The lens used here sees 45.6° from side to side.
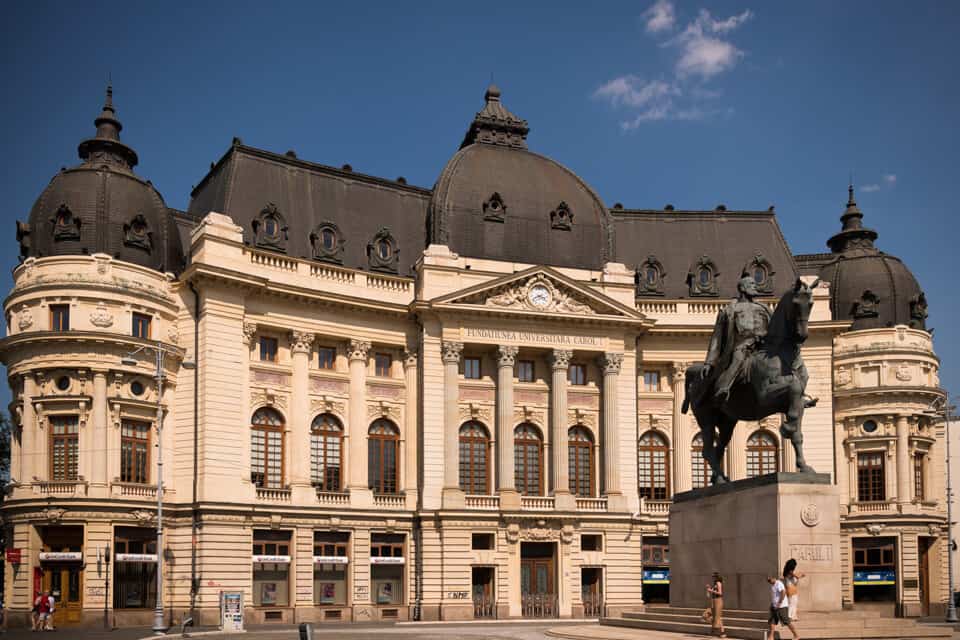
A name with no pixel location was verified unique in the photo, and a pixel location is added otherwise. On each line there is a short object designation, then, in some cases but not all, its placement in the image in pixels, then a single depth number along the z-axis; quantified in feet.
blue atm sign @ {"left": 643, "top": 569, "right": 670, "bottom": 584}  222.48
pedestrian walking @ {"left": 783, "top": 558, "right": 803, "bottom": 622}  92.07
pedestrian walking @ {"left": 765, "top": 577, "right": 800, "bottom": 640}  90.38
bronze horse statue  101.96
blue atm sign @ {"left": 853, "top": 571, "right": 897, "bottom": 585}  241.35
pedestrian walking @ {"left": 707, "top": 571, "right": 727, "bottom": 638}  100.42
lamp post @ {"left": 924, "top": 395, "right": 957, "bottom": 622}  212.64
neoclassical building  179.22
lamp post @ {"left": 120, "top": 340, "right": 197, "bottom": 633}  152.90
